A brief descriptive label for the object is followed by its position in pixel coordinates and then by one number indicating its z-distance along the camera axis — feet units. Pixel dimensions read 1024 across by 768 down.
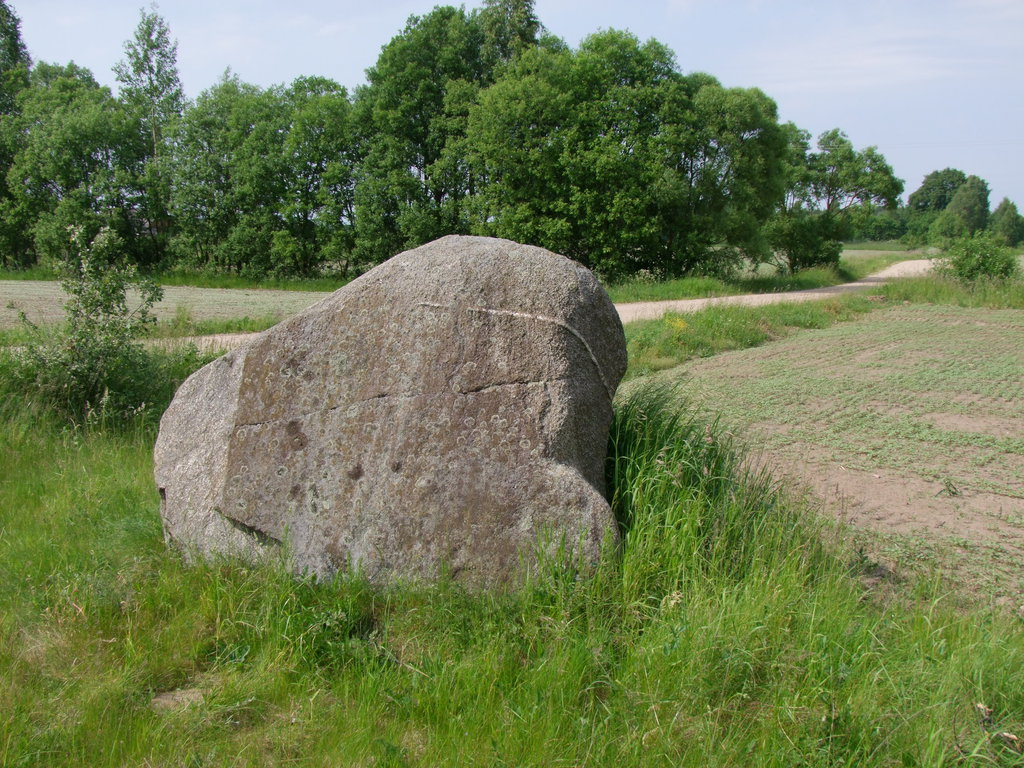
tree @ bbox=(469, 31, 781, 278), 92.22
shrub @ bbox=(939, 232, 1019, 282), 81.87
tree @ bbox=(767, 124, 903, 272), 136.05
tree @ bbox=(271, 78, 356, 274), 103.60
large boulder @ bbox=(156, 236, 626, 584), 12.14
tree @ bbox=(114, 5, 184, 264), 112.37
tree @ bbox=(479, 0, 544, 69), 110.32
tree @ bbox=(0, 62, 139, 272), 110.22
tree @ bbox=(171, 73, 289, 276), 105.50
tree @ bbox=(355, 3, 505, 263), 102.99
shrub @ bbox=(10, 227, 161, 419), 22.26
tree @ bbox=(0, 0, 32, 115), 131.85
